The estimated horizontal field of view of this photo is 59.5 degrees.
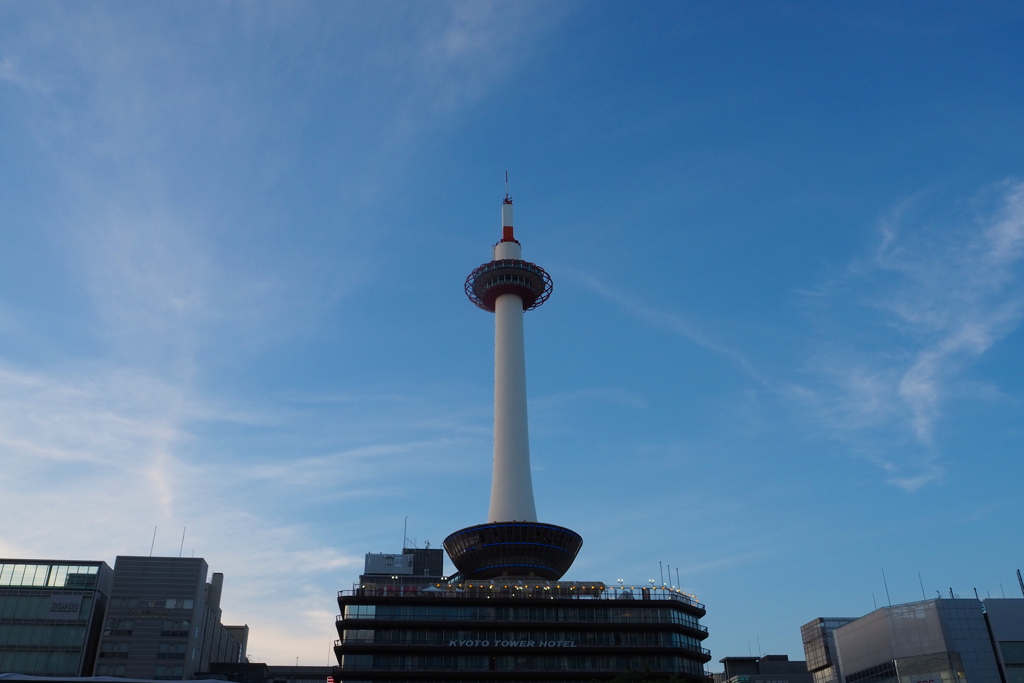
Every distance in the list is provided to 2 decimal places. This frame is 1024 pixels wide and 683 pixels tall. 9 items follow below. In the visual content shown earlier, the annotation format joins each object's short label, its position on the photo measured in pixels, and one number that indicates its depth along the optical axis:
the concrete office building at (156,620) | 134.25
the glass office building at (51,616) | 128.75
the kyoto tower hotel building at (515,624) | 119.19
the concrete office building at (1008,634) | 116.06
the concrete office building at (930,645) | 116.06
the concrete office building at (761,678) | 195.62
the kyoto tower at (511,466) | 135.62
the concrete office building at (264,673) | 148.50
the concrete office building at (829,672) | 177.20
